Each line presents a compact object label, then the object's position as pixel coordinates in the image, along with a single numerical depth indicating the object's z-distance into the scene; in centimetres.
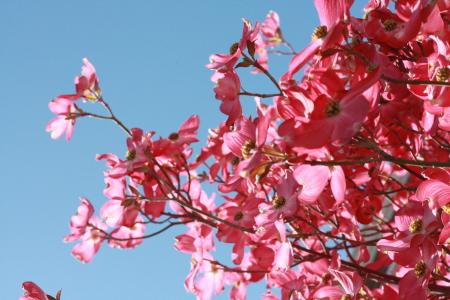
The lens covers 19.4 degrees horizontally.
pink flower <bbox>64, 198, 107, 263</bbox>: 189
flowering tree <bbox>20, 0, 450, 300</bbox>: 143
